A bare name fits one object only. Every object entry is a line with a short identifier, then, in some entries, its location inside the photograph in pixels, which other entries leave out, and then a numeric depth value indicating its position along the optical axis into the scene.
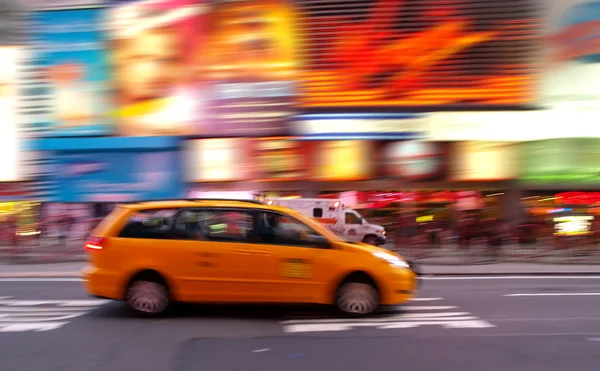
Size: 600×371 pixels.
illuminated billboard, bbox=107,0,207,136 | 25.62
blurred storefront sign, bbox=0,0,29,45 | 25.75
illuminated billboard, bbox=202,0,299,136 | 25.08
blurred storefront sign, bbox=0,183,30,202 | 25.92
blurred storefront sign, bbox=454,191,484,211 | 24.64
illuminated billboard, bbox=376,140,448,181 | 24.75
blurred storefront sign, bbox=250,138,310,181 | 24.97
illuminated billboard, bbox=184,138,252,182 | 25.23
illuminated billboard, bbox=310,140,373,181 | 24.91
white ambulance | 18.97
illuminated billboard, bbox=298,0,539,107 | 24.48
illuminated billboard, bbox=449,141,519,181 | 24.47
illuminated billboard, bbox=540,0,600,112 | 24.25
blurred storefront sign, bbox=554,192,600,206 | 23.81
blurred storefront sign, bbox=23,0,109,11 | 25.70
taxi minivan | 8.16
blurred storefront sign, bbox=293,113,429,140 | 24.69
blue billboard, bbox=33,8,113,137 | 25.89
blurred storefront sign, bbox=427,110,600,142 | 24.17
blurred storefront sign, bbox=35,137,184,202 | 25.48
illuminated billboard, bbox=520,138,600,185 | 24.05
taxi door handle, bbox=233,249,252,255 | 8.15
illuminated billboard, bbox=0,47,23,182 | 25.92
